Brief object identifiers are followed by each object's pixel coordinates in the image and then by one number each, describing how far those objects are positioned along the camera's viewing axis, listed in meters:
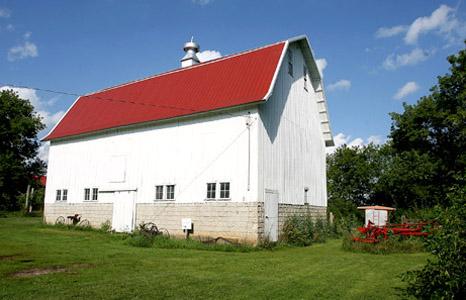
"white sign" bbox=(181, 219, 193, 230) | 17.56
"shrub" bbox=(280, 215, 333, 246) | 17.70
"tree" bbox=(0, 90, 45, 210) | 43.00
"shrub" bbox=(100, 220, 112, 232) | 21.13
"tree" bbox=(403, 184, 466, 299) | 6.18
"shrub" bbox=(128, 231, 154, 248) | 15.59
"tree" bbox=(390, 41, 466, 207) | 32.16
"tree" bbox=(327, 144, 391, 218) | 40.06
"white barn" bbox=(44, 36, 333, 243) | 16.92
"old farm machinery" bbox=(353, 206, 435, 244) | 14.95
